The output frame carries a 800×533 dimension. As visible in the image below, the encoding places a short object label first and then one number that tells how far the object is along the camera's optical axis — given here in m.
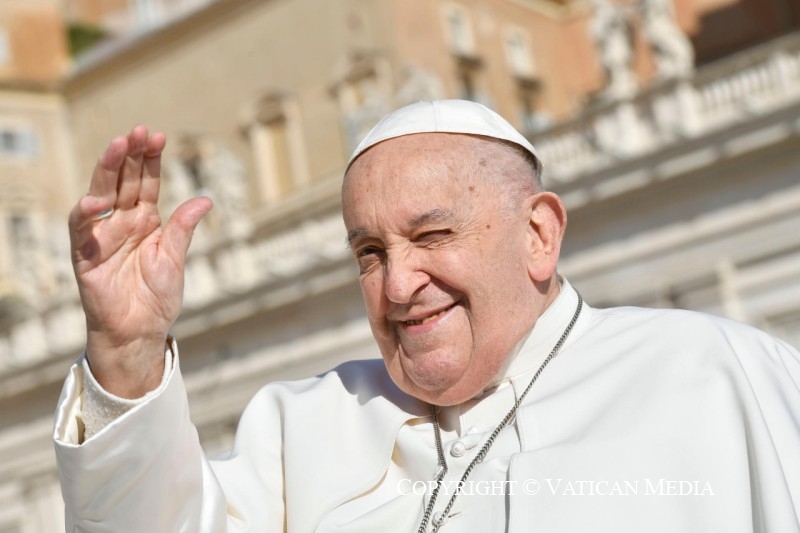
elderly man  2.70
